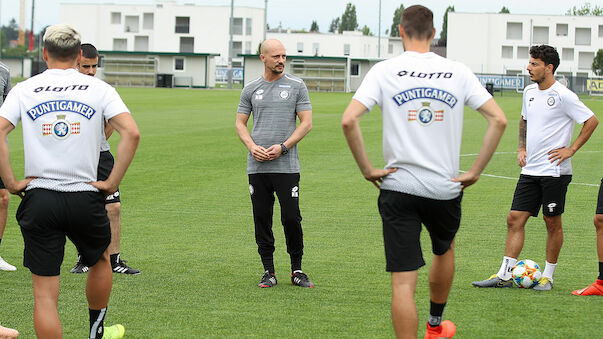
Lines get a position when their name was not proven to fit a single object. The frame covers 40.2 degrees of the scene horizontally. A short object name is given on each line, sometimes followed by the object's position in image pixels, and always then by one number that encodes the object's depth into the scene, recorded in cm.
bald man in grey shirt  733
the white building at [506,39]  9531
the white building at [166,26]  10531
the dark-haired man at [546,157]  723
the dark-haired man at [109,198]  737
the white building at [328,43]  11725
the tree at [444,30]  14023
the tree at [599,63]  8200
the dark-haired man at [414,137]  489
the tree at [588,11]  12525
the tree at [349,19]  17038
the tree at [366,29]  16712
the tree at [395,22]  15405
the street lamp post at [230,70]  6794
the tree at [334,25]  19450
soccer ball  732
